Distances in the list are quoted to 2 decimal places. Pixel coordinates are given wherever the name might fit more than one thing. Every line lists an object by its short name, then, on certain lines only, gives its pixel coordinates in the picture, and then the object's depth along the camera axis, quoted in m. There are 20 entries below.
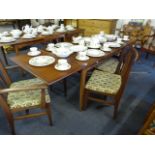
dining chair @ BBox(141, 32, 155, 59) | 2.98
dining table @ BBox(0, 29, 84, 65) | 2.27
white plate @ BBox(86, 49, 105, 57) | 1.74
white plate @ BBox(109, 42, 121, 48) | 2.08
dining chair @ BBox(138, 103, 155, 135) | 1.16
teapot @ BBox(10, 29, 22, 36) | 2.49
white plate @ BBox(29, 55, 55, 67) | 1.48
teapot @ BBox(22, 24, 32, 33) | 2.69
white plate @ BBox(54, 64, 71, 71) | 1.39
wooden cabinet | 4.02
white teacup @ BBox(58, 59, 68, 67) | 1.42
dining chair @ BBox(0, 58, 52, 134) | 1.25
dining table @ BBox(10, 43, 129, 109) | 1.29
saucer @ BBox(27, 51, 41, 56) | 1.71
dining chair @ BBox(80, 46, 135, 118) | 1.58
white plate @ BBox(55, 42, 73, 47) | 2.01
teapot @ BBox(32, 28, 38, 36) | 2.63
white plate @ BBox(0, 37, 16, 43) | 2.26
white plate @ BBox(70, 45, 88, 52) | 1.85
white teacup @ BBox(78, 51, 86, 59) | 1.64
